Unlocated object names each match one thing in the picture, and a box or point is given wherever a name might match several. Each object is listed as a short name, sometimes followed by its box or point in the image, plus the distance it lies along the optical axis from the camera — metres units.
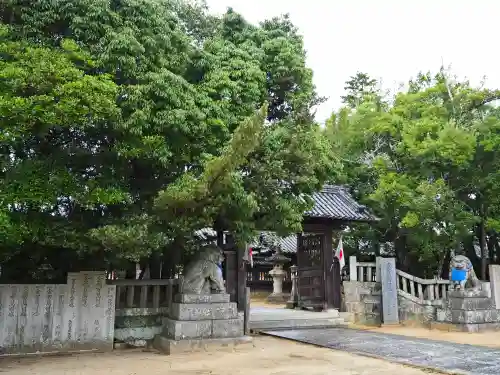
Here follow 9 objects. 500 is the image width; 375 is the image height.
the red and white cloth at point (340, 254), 16.16
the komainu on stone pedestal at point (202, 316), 10.12
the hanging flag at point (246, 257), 12.98
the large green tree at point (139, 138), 8.73
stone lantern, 27.38
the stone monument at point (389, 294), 15.27
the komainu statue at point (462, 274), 13.86
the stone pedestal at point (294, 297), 19.06
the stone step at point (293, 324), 13.95
